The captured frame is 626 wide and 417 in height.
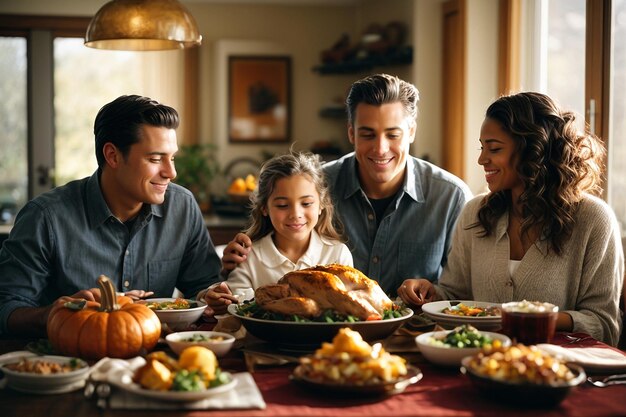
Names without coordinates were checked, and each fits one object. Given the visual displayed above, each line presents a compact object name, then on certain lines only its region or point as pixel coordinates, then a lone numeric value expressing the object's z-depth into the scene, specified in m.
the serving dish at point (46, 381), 1.75
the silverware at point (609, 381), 1.84
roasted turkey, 2.08
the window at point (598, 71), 4.60
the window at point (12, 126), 7.71
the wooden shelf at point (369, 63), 6.68
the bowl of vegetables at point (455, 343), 1.91
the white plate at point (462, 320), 2.28
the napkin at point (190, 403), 1.66
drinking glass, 2.03
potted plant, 7.70
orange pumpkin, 2.01
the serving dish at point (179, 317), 2.35
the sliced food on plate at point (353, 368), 1.69
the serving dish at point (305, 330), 2.02
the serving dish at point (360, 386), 1.68
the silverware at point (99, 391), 1.68
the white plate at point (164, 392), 1.63
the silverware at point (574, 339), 2.25
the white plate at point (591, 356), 1.92
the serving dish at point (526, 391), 1.65
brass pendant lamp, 3.03
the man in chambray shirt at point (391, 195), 3.27
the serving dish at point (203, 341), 1.96
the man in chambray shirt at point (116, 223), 2.80
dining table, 1.65
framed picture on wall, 7.98
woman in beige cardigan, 2.60
